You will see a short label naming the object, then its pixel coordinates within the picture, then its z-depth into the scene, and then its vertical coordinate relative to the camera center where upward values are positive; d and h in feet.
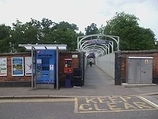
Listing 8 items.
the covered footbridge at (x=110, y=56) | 32.27 +1.41
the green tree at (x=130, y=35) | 110.06 +19.27
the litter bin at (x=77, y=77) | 30.39 -2.73
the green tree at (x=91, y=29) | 228.47 +48.59
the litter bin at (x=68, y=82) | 30.44 -3.67
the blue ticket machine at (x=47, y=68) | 29.59 -0.83
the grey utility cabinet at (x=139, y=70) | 31.29 -1.45
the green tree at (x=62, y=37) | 120.72 +19.21
